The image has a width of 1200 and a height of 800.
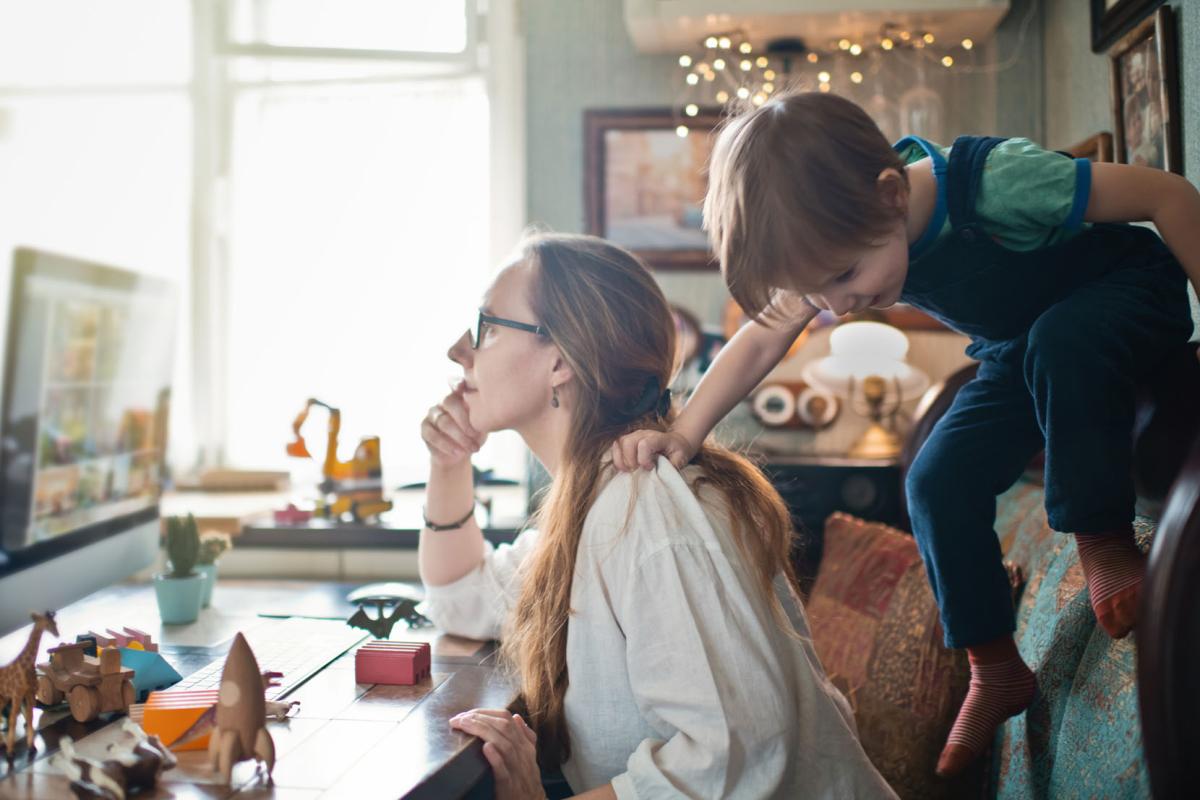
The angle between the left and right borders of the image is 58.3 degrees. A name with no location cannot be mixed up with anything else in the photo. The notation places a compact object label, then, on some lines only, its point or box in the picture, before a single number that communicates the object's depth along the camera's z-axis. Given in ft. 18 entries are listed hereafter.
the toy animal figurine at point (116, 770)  2.91
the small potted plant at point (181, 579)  5.44
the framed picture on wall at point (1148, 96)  5.32
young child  3.85
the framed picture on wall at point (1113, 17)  6.04
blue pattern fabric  3.66
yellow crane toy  8.47
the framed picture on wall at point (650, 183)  10.05
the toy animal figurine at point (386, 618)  5.08
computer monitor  4.57
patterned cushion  5.56
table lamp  8.79
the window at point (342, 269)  11.43
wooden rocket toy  3.07
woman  3.67
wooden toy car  3.71
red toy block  4.25
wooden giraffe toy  3.34
